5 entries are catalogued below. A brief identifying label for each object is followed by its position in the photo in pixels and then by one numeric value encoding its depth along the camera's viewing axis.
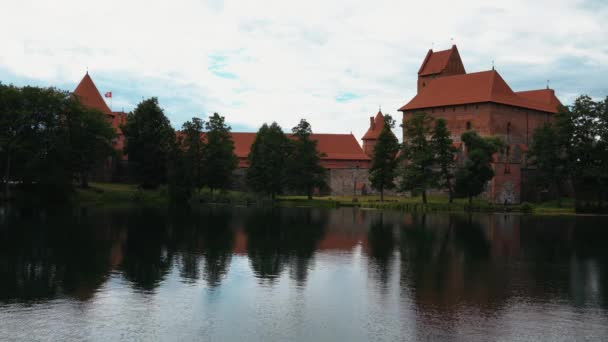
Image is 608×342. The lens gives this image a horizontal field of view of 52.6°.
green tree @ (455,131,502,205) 51.81
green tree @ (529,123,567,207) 55.34
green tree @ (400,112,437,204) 53.75
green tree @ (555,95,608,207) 53.97
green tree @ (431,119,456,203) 53.78
